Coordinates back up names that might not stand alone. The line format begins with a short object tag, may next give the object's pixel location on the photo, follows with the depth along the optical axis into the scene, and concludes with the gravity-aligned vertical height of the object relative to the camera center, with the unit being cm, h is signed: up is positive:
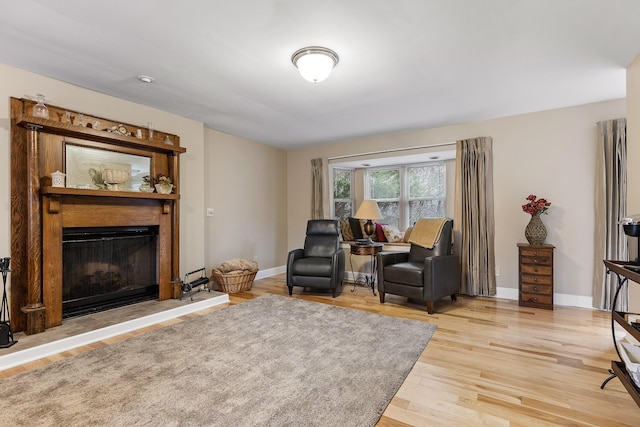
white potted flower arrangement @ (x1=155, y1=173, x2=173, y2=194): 349 +35
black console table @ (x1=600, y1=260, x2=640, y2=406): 154 -66
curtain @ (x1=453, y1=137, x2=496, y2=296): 401 -7
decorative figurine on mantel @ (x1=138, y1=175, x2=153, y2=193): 340 +33
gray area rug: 164 -110
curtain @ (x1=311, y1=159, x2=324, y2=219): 548 +41
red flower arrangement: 354 +8
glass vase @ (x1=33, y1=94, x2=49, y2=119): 261 +93
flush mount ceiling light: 232 +120
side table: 430 -55
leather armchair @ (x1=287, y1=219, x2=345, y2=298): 407 -68
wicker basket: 424 -96
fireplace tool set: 235 -88
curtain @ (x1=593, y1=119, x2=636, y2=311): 326 +8
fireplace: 262 -6
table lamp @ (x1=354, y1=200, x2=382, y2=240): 449 +3
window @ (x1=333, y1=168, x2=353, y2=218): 578 +40
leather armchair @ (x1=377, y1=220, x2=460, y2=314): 333 -69
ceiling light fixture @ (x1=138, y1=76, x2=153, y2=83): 280 +128
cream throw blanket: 382 -25
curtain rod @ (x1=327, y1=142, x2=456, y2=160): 440 +101
